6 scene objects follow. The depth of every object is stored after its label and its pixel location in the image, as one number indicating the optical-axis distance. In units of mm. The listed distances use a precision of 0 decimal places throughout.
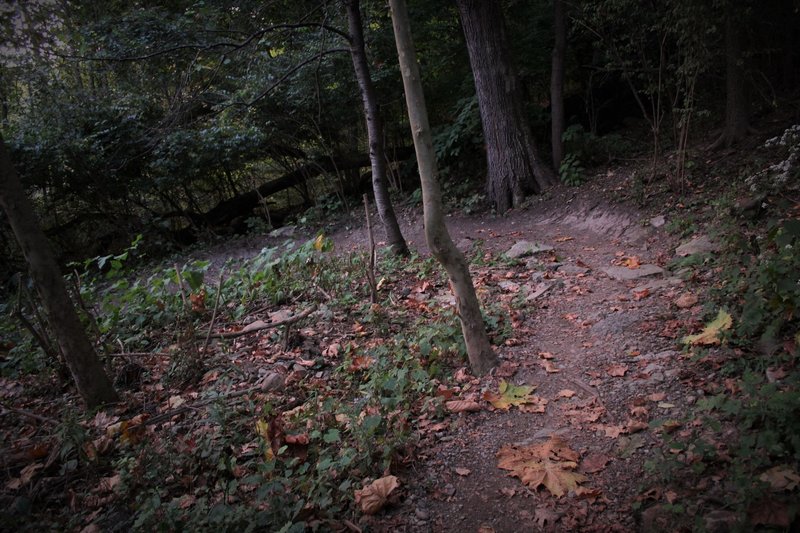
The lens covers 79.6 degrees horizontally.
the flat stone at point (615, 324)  4168
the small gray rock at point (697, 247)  5032
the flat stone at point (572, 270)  5781
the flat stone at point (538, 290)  5309
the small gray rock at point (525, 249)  6773
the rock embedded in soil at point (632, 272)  5160
